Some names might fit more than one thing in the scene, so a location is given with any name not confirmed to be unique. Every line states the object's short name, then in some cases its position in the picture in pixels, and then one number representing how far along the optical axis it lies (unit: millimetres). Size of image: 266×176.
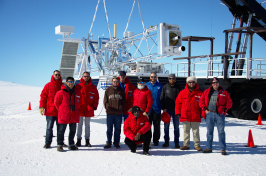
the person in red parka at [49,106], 6090
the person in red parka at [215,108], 5566
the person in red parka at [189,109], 5922
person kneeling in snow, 5566
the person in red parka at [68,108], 5730
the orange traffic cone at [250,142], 6433
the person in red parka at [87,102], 6309
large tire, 11922
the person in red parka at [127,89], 6477
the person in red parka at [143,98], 5997
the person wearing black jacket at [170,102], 6324
